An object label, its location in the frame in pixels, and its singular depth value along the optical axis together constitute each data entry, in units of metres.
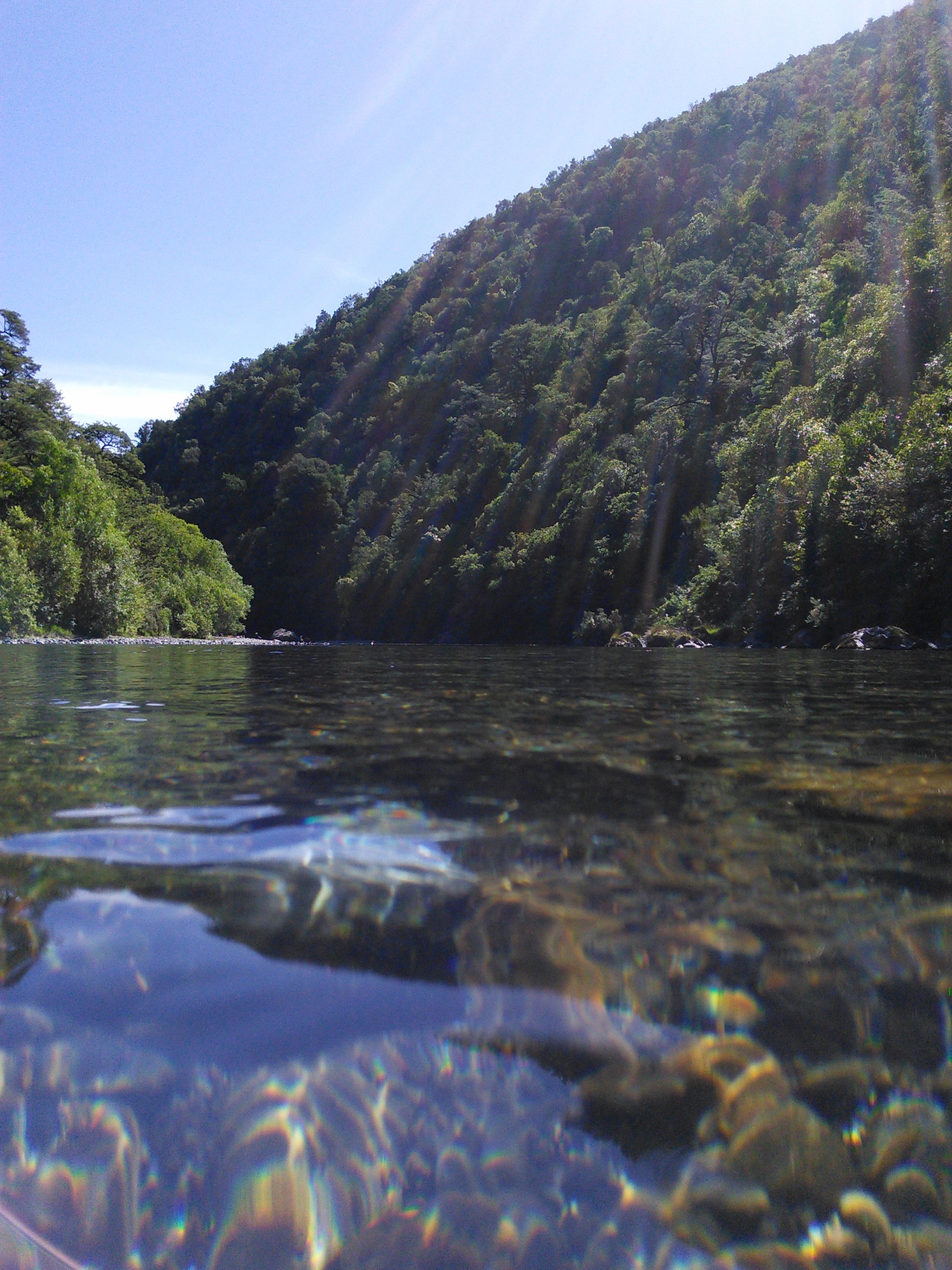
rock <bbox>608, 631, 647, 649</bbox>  37.66
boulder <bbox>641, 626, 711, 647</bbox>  33.03
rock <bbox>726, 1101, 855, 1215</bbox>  0.95
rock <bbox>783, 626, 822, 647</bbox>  28.52
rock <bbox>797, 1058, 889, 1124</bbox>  1.09
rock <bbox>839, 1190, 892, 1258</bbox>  0.88
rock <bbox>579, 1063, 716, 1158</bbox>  1.04
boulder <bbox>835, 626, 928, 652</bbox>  22.83
